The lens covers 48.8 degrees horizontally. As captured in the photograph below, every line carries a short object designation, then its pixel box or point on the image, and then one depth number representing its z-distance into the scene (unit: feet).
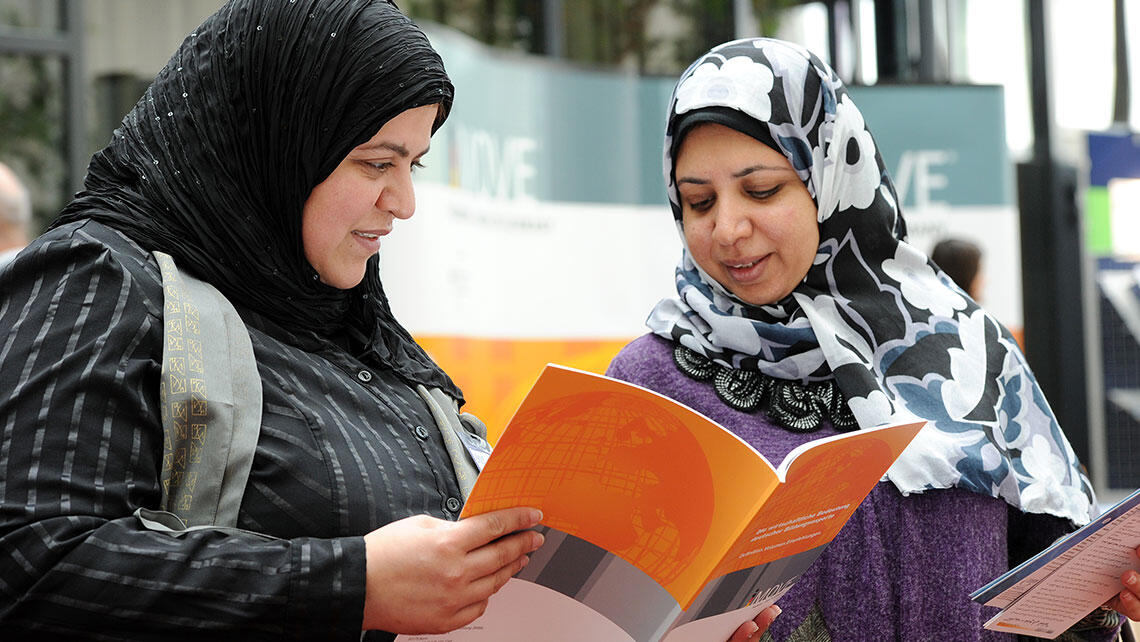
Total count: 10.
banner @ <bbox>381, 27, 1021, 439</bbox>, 13.58
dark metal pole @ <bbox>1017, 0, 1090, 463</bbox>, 23.08
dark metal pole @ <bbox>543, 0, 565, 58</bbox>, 18.94
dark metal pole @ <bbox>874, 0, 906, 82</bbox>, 24.62
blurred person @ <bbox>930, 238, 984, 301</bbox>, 15.48
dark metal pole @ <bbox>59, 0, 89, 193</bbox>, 15.49
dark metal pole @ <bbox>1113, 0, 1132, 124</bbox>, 24.63
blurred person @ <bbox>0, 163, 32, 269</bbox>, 12.39
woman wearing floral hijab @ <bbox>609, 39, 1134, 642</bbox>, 6.01
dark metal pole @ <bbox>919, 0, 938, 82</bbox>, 24.32
